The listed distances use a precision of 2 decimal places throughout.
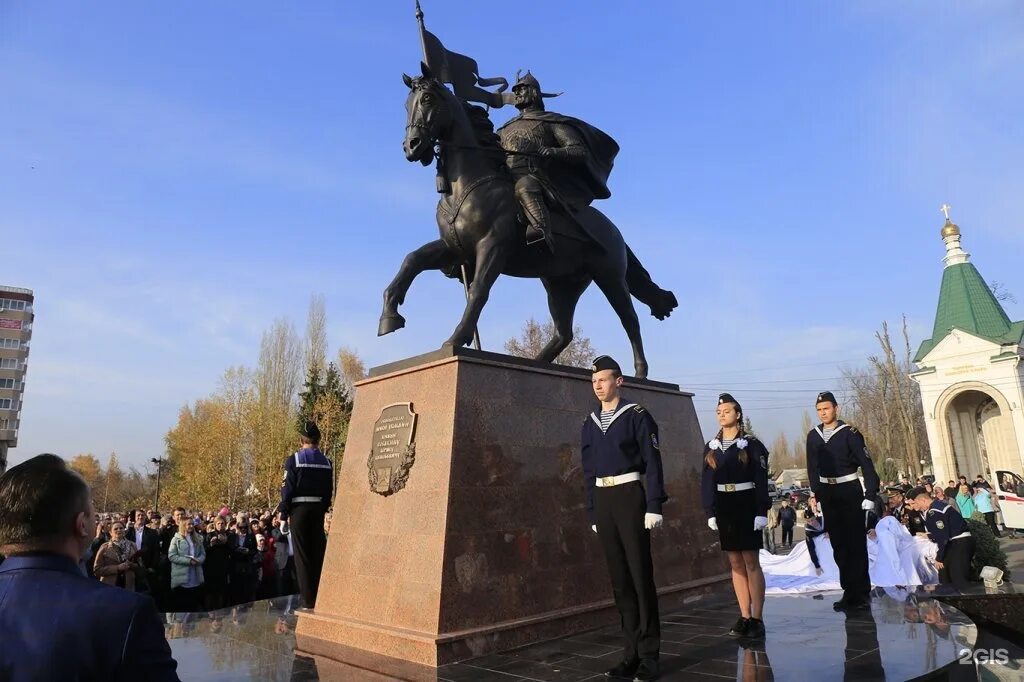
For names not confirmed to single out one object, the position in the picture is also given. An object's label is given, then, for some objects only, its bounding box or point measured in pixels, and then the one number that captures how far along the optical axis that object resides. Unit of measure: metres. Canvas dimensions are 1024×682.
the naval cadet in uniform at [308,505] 6.90
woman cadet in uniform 5.22
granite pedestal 5.18
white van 19.47
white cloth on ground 9.23
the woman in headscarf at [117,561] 8.36
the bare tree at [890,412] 40.72
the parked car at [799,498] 37.52
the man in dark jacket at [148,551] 10.12
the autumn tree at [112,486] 70.25
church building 30.47
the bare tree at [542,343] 34.37
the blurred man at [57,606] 1.50
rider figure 7.10
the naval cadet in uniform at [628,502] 4.39
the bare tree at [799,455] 97.75
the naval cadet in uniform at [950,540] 9.41
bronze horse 6.66
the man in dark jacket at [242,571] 10.99
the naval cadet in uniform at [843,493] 6.31
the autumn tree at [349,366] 43.69
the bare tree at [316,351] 40.12
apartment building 74.75
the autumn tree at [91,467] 83.07
